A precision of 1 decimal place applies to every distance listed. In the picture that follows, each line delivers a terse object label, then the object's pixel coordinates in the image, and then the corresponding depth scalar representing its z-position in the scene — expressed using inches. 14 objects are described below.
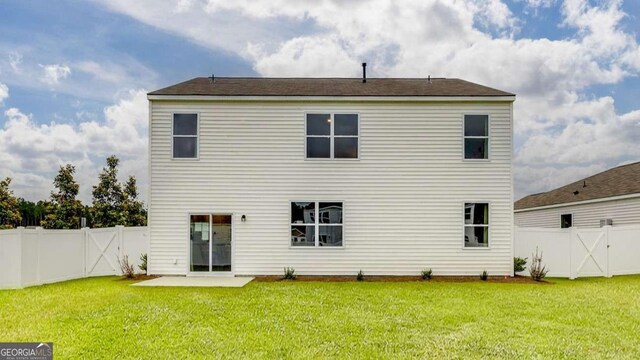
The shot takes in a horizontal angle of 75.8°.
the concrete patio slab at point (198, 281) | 467.8
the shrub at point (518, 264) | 539.0
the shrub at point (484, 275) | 519.8
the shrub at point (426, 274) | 518.3
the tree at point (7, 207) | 1102.4
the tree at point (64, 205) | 1095.6
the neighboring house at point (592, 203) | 687.1
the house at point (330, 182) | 531.2
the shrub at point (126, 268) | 530.3
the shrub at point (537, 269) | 521.0
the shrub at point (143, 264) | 547.0
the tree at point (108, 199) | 1097.4
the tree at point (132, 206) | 1114.1
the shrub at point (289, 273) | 516.1
